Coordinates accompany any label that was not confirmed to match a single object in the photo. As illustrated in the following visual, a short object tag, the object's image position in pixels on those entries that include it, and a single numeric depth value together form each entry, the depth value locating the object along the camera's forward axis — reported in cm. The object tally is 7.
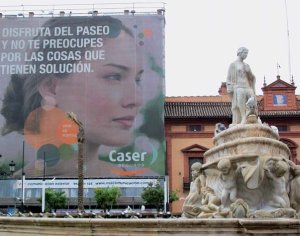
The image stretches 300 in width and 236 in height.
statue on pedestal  1332
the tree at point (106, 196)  3828
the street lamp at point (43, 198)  3841
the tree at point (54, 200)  3903
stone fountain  1091
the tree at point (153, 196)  3925
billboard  4222
